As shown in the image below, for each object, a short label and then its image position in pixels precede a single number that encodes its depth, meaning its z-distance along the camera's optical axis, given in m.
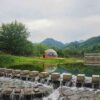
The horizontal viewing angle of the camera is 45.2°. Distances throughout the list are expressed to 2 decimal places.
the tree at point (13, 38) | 20.67
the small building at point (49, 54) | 23.84
